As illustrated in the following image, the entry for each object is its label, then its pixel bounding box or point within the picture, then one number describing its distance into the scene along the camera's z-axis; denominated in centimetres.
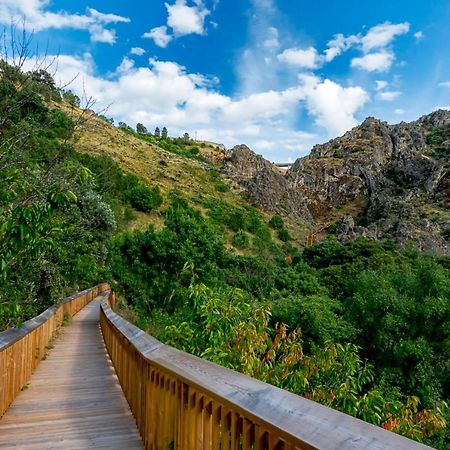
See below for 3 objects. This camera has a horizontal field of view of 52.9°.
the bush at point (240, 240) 5125
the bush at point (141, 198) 4850
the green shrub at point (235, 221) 5566
